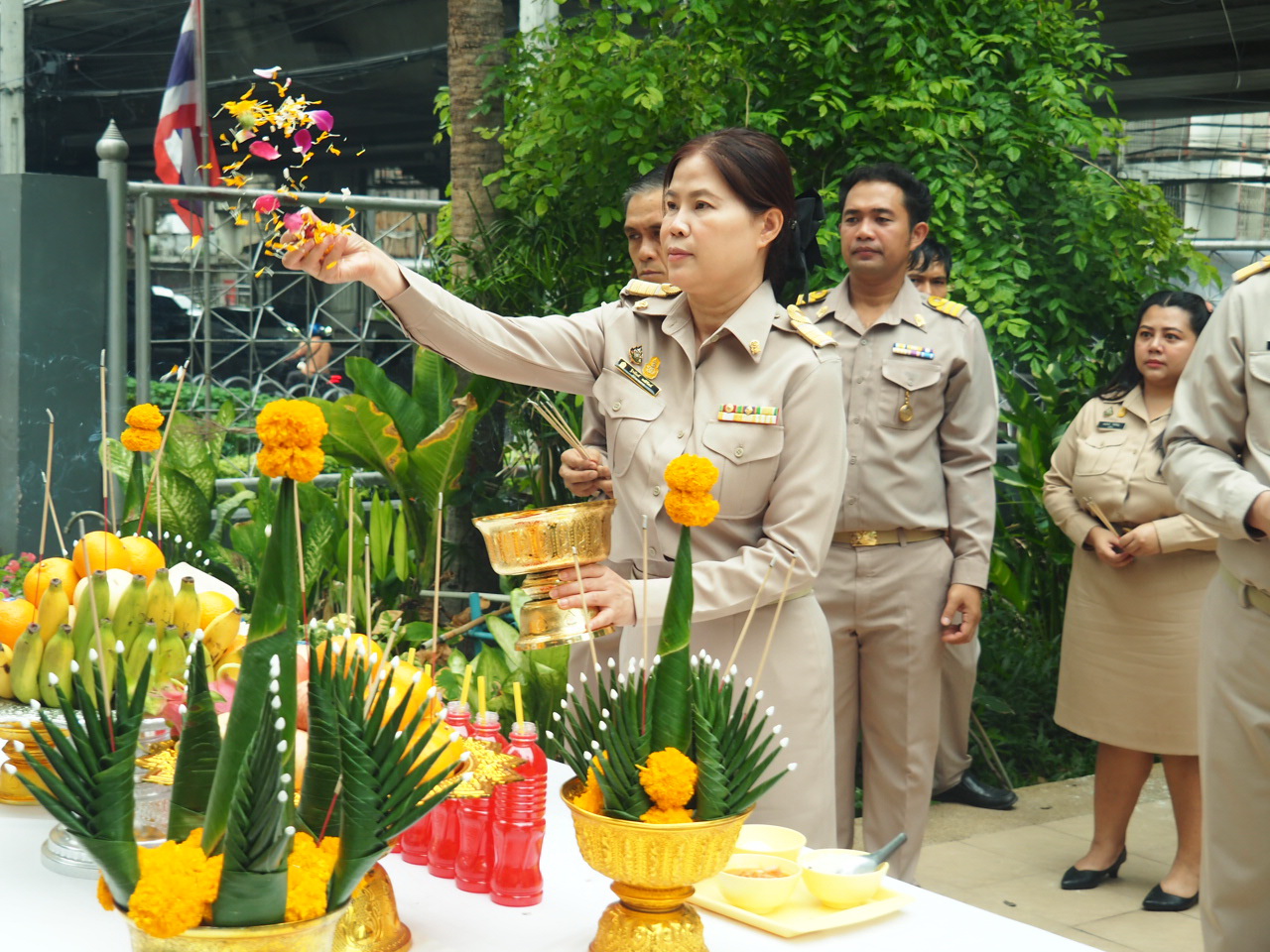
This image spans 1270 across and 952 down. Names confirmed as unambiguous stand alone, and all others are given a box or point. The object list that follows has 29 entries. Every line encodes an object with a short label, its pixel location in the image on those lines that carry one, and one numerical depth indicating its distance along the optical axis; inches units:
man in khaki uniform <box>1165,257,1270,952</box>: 98.7
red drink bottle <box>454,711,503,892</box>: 62.3
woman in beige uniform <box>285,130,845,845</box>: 80.9
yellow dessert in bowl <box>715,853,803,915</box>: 59.9
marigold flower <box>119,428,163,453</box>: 75.3
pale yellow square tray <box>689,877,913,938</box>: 58.9
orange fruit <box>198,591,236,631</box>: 75.4
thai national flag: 265.6
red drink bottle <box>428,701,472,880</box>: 64.2
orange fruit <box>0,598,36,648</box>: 74.3
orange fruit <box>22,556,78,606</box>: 75.7
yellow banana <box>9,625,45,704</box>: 71.4
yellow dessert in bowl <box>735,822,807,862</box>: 63.4
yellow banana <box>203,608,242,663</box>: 74.7
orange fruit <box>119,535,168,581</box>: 80.9
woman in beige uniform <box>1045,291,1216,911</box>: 141.8
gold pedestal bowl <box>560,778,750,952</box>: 52.3
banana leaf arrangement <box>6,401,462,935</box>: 43.5
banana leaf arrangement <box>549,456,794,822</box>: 52.5
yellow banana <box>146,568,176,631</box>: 71.3
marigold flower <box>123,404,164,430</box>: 75.5
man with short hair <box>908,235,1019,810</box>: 159.6
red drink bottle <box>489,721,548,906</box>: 61.0
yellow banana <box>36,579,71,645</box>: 71.4
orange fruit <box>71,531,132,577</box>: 76.4
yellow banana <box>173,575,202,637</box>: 72.1
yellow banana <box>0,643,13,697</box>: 73.8
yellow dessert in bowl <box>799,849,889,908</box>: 60.7
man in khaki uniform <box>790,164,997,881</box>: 132.6
